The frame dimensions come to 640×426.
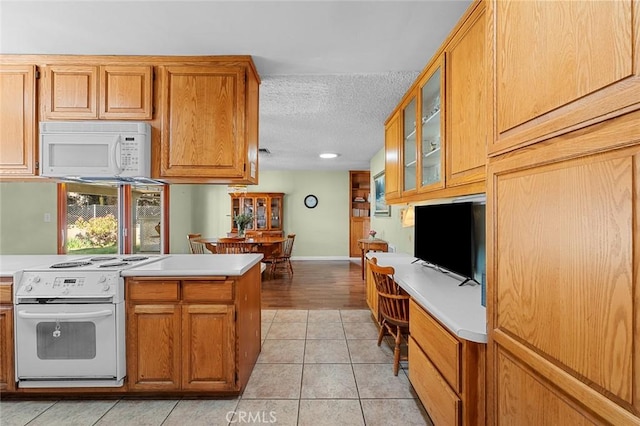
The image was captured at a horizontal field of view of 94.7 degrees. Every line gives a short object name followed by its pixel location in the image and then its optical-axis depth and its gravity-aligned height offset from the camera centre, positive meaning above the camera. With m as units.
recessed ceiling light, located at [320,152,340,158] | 5.48 +1.11
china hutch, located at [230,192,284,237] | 7.41 +0.10
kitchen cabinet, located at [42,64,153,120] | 2.19 +0.90
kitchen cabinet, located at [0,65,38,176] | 2.18 +0.68
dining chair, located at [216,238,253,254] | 4.74 -0.55
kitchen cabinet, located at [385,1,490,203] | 1.42 +0.57
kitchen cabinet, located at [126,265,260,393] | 1.91 -0.77
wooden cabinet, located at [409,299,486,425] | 1.20 -0.73
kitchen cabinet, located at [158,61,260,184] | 2.20 +0.70
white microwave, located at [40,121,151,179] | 2.10 +0.46
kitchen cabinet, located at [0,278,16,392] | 1.88 -0.78
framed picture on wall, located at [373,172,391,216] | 5.00 +0.27
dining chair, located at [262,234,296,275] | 5.68 -0.86
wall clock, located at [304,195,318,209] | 7.84 +0.34
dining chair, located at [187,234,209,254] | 5.15 -0.58
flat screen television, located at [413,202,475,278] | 1.90 -0.17
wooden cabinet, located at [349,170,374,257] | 7.82 +0.09
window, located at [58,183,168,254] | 3.32 -0.07
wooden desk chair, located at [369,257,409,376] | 2.18 -0.68
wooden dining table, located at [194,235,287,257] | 4.93 -0.54
